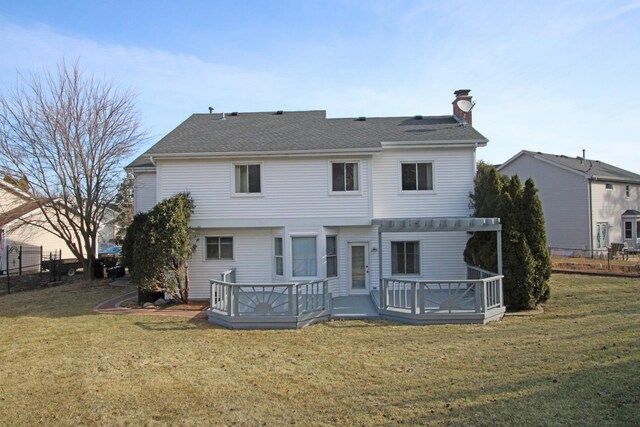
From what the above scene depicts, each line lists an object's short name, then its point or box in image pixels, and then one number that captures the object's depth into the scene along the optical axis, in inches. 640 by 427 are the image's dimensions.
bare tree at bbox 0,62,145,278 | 766.5
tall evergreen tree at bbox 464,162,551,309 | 451.8
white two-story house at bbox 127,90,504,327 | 552.7
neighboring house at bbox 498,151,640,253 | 1061.1
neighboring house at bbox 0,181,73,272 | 831.1
